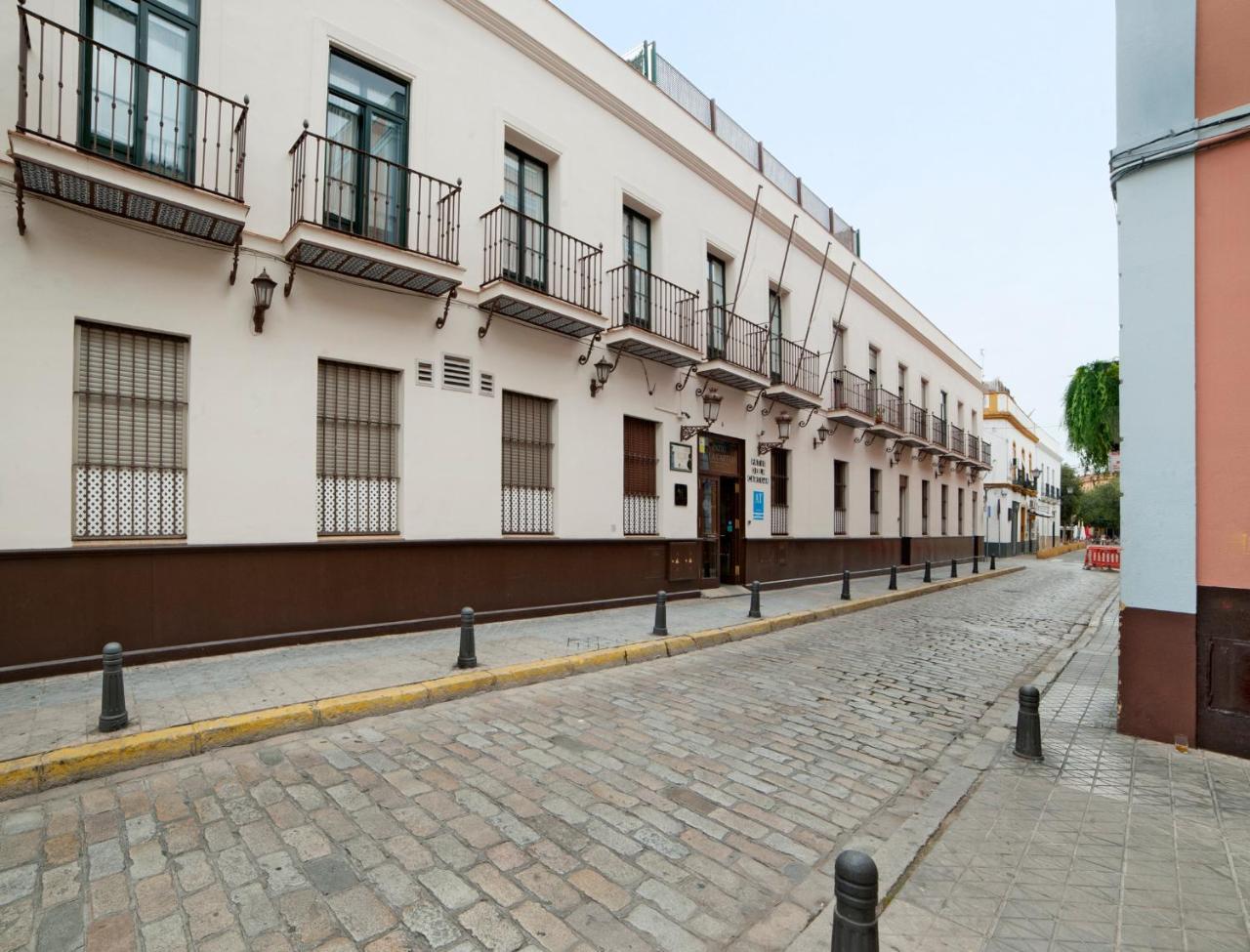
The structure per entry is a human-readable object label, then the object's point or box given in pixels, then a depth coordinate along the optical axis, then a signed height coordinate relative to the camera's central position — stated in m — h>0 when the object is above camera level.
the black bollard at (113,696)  4.45 -1.47
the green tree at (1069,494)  60.81 +0.05
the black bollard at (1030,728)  4.61 -1.69
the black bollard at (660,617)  8.38 -1.66
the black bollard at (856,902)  1.89 -1.22
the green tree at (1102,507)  53.41 -1.03
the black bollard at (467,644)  6.32 -1.54
